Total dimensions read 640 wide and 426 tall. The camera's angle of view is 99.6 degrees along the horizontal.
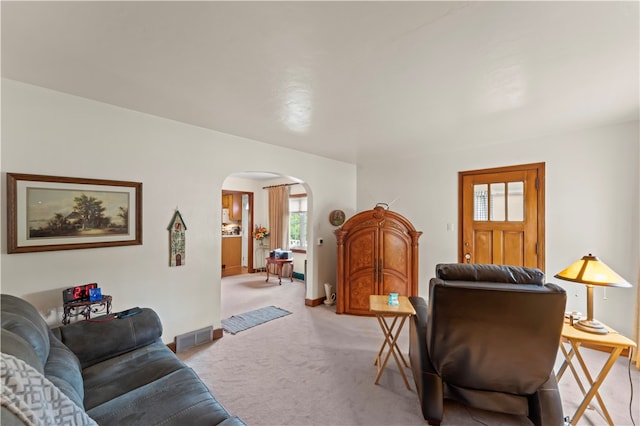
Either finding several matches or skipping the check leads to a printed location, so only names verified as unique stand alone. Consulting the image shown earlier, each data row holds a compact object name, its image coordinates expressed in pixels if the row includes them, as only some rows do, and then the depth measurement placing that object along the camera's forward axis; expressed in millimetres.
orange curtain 6805
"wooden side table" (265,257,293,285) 6168
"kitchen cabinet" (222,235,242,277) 6871
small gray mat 3602
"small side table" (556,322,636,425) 1796
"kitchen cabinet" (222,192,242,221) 7488
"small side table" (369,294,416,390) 2199
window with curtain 6816
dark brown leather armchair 1632
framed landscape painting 2068
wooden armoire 4027
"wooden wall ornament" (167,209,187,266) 2883
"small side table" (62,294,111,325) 2137
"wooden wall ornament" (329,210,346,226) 4855
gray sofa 824
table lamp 1926
